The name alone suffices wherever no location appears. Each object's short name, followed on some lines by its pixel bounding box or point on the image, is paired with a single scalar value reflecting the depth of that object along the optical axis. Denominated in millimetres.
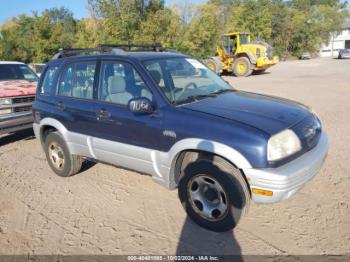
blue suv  3213
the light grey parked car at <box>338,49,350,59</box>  45022
